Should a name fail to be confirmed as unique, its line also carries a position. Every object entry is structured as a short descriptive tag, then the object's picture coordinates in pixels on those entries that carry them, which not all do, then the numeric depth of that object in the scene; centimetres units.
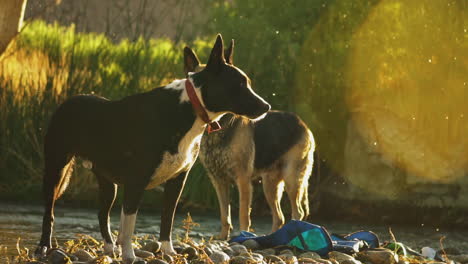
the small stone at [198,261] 1313
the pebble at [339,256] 1369
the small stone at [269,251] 1425
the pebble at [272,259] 1307
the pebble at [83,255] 1269
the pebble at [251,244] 1480
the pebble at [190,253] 1351
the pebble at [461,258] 1543
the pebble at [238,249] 1401
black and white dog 1190
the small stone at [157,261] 1193
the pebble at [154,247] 1330
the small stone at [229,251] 1399
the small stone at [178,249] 1403
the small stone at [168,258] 1251
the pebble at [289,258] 1268
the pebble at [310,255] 1368
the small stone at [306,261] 1306
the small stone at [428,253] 1560
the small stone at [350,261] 1322
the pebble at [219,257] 1286
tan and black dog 1834
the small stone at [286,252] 1403
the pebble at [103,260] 1183
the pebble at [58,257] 1221
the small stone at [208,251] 1349
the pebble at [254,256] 1274
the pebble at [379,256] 1394
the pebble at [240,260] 1257
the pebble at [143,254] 1282
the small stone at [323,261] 1307
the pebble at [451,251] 1638
